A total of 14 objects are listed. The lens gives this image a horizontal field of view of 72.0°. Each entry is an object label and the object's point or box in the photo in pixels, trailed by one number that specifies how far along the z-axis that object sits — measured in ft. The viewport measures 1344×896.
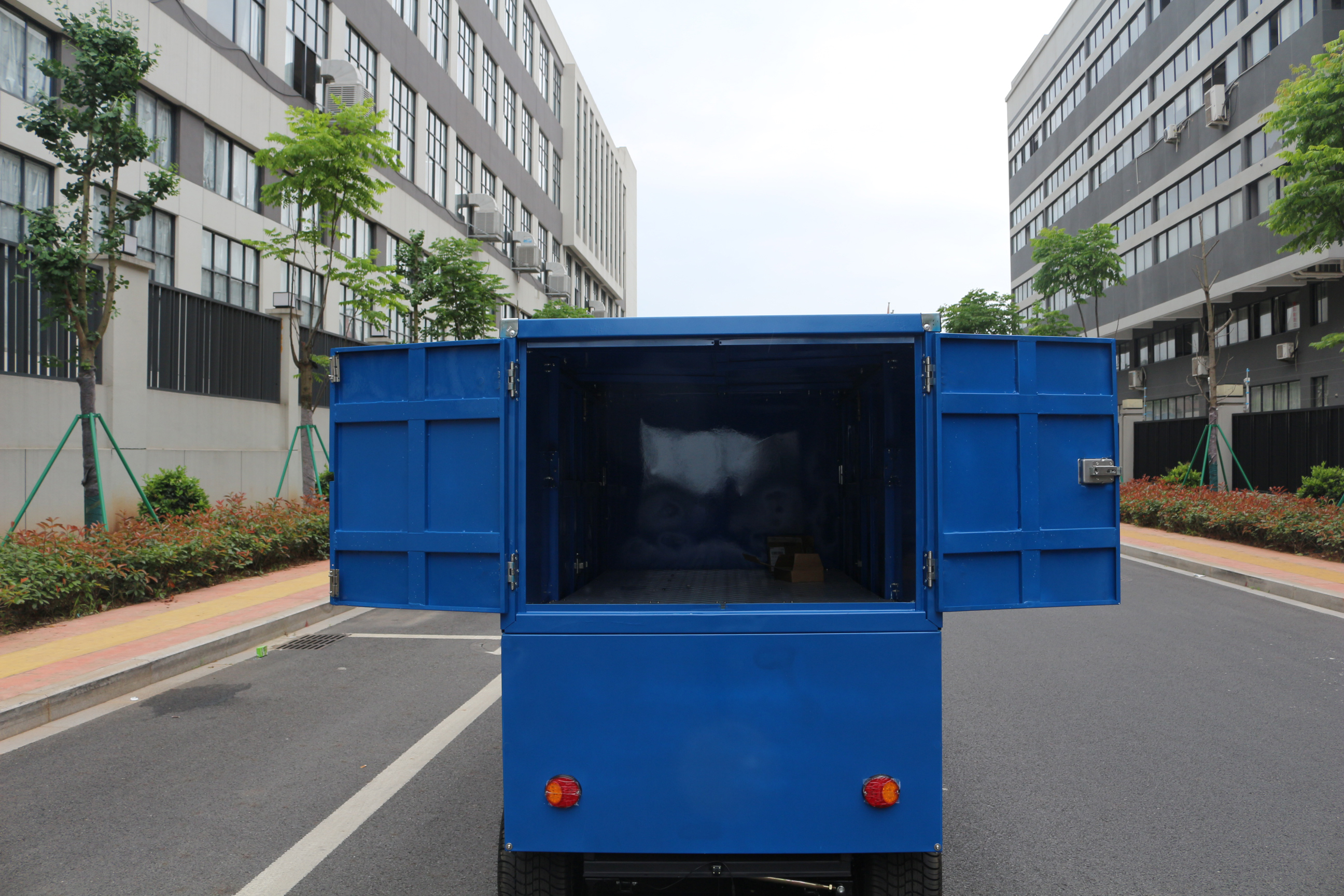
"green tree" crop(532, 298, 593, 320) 116.47
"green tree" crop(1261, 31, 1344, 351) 50.70
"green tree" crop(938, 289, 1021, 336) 144.46
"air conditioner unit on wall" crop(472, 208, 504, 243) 112.37
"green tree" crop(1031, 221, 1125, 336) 103.60
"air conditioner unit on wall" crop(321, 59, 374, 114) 73.67
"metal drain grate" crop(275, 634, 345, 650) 29.53
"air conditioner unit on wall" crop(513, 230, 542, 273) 132.46
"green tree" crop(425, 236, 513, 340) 73.00
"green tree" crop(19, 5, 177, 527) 37.35
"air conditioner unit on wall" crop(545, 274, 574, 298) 158.51
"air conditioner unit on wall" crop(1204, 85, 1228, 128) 108.99
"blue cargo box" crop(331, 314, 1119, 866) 10.21
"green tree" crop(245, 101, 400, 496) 50.39
